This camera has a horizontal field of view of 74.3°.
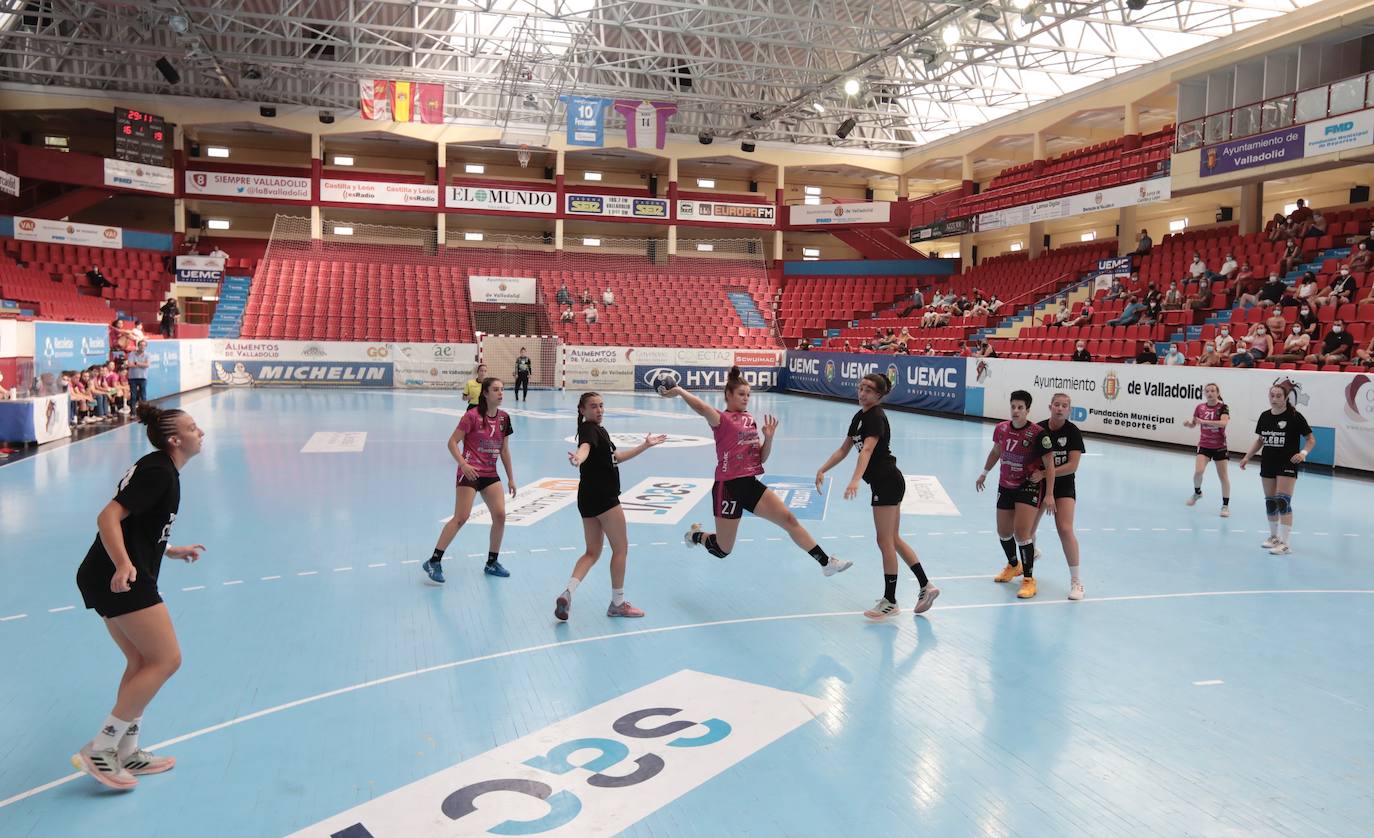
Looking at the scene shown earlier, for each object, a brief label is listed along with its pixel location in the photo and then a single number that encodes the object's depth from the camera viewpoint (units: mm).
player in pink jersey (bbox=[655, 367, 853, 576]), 6977
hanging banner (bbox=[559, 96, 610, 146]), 26672
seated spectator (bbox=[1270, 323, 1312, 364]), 18109
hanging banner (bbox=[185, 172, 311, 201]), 38844
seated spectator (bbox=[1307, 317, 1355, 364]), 17094
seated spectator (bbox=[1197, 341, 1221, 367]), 18609
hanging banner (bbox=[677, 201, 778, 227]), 43688
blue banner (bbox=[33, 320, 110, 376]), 18359
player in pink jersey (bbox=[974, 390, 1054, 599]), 7613
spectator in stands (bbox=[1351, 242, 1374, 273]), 20336
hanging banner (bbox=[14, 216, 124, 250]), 34812
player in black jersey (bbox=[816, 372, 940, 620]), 6980
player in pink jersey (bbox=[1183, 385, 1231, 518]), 11898
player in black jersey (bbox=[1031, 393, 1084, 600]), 7703
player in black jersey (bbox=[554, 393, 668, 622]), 6707
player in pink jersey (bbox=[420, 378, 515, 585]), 7816
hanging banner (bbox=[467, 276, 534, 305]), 39000
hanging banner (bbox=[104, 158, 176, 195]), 36188
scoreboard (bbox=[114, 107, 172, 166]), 35344
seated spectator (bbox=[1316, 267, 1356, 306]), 19531
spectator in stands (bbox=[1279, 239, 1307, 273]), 23406
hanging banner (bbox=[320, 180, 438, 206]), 40031
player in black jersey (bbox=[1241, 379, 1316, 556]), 9430
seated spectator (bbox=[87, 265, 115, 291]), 35250
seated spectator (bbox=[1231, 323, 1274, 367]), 17828
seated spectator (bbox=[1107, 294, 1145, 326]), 24922
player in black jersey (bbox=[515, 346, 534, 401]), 28062
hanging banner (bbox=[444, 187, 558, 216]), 41062
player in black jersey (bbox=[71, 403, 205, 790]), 4070
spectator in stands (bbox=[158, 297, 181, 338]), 31500
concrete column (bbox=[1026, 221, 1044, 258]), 37594
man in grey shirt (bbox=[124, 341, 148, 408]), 21438
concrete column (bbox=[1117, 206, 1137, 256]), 32469
